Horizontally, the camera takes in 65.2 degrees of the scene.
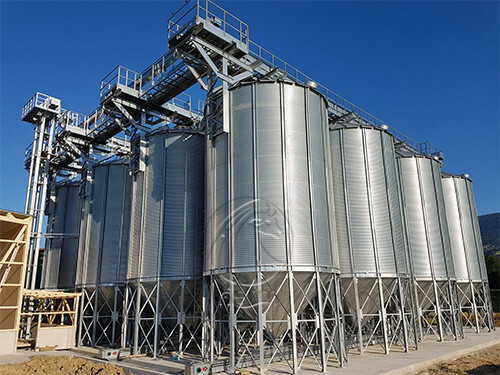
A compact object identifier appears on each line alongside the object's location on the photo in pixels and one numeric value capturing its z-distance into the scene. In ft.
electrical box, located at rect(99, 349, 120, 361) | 69.72
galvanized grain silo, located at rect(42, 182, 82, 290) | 109.40
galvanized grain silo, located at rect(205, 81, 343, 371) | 58.59
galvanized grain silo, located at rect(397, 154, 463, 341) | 93.15
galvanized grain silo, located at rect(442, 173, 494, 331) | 110.63
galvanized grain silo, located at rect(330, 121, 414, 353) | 74.59
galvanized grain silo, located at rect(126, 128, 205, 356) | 75.66
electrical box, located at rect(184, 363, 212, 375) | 52.21
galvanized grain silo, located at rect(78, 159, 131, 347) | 93.35
